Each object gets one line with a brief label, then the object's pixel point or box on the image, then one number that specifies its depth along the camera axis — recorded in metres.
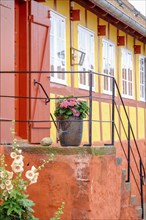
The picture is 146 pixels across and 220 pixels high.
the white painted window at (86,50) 14.36
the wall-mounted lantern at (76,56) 13.70
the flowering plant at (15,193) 7.38
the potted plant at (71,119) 9.61
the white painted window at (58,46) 12.68
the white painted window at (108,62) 15.98
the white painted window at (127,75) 17.48
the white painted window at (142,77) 19.19
